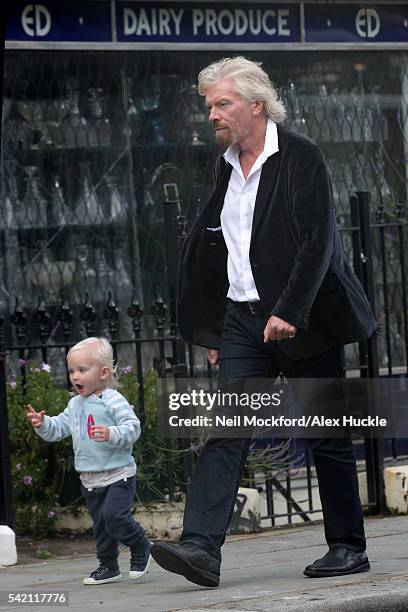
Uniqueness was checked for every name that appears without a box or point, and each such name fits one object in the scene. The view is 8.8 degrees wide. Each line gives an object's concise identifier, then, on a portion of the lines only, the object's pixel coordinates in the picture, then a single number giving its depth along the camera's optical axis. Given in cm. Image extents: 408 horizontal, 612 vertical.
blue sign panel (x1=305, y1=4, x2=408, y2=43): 1679
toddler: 1042
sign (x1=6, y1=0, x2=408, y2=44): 1563
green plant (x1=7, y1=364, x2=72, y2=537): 1335
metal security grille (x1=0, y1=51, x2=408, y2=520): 1586
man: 957
